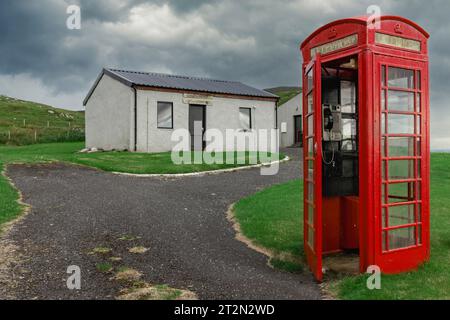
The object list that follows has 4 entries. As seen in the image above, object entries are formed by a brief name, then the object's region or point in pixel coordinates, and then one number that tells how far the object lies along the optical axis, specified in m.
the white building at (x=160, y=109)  24.33
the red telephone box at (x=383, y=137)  5.93
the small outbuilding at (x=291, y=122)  35.88
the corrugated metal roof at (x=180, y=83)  24.95
